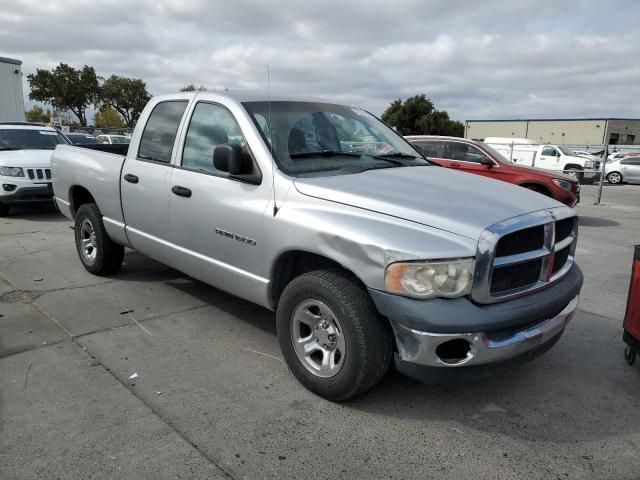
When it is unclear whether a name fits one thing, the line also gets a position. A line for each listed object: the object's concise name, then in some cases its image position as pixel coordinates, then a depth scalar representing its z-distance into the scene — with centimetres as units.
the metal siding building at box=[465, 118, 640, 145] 6278
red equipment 349
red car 1000
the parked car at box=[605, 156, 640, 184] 2386
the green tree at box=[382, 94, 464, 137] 6475
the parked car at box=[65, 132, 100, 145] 1734
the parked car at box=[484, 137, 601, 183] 2434
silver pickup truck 266
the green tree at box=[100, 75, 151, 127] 5988
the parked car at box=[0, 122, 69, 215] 895
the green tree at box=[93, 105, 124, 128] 5847
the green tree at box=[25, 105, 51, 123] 6328
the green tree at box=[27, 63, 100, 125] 5538
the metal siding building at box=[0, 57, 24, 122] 2159
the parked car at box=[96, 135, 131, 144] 2119
